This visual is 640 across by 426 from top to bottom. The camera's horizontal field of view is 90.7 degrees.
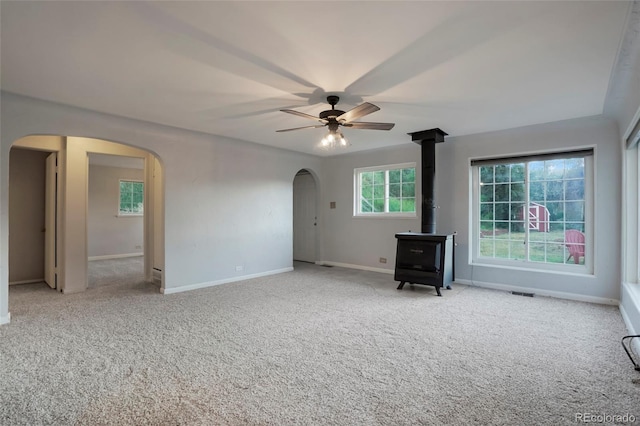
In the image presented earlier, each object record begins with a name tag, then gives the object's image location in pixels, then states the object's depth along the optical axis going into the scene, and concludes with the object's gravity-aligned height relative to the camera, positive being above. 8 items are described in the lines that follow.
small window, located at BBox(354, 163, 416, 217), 5.90 +0.48
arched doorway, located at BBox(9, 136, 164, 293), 4.59 +0.10
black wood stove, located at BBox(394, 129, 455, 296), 4.52 -0.47
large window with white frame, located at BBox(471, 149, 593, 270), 4.32 +0.10
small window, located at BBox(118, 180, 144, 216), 8.27 +0.41
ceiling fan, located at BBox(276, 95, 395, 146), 3.31 +1.02
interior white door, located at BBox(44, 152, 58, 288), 4.81 -0.10
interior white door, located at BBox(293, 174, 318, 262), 7.40 -0.09
